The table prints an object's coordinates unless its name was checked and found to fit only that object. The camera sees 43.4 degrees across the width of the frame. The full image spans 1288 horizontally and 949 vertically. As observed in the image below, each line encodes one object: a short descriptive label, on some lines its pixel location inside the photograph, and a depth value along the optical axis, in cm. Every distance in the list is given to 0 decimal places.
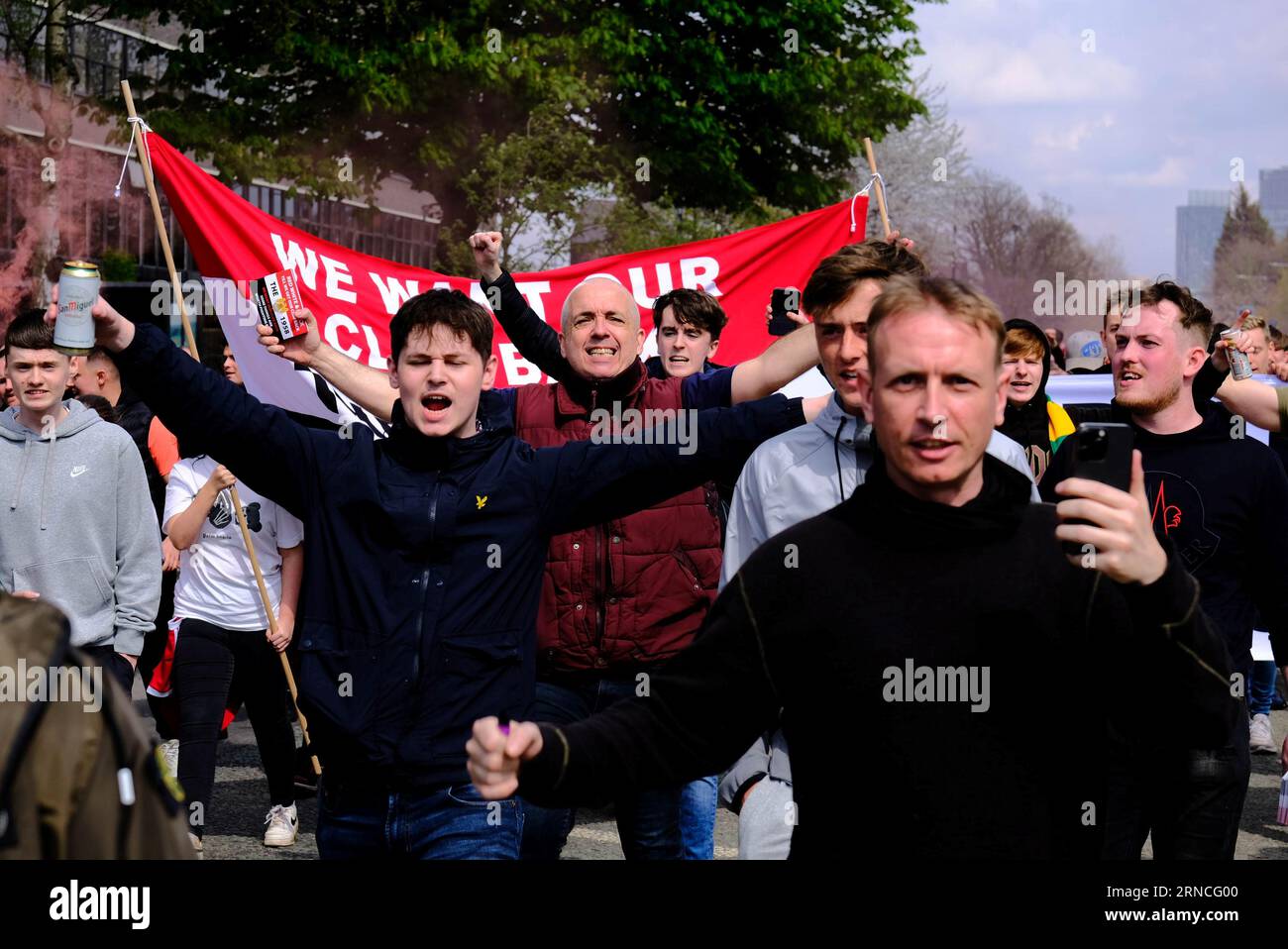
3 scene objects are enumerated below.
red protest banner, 853
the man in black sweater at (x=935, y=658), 261
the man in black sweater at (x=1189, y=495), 489
